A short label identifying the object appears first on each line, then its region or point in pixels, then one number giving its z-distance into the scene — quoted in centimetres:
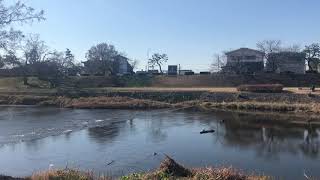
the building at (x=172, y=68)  5204
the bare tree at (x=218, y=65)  4752
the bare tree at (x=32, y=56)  4070
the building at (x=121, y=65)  4823
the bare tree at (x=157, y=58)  5501
